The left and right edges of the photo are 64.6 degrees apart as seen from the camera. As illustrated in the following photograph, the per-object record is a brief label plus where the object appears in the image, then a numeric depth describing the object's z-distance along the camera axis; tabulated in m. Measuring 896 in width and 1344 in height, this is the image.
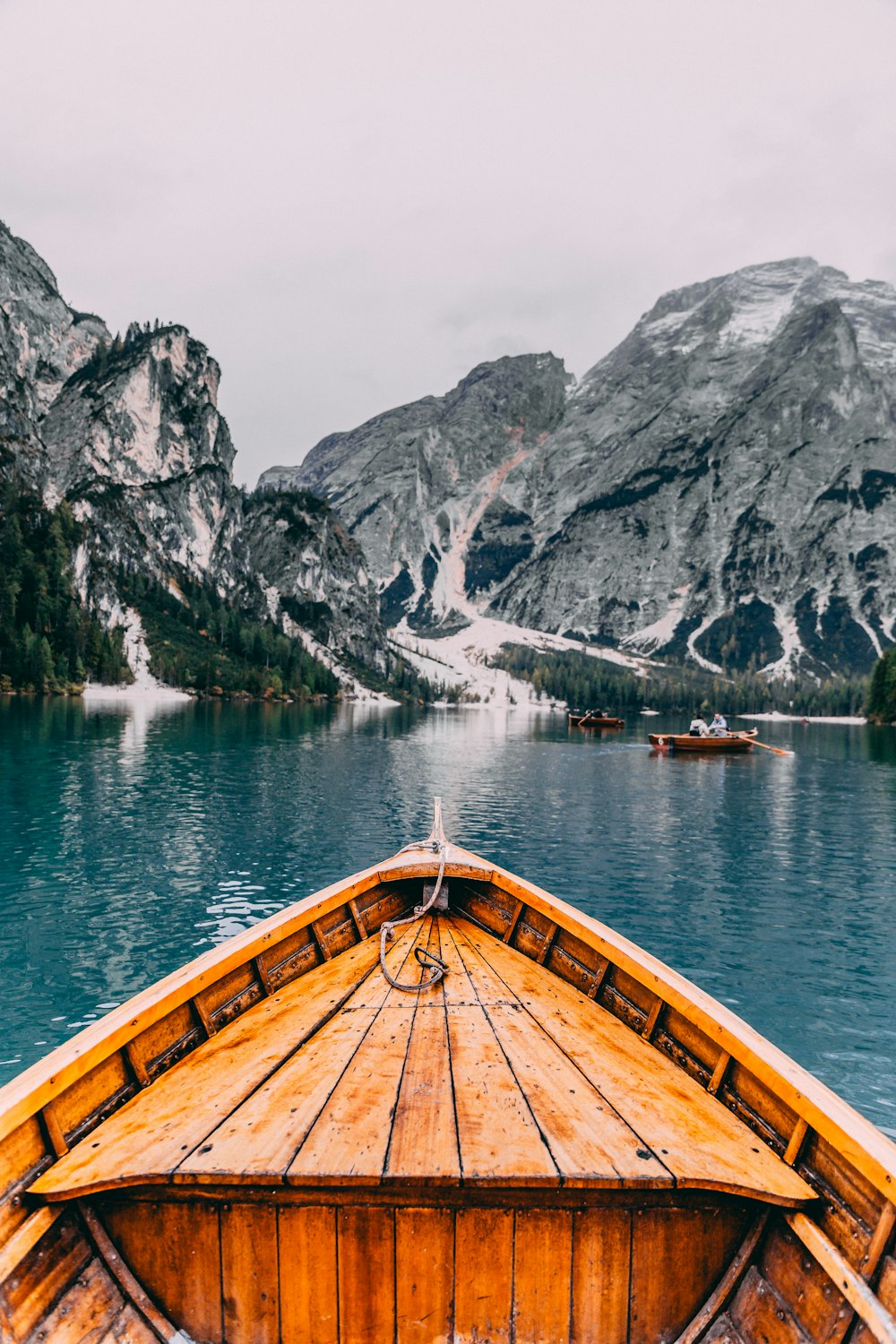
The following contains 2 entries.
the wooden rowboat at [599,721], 143.12
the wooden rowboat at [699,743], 85.88
